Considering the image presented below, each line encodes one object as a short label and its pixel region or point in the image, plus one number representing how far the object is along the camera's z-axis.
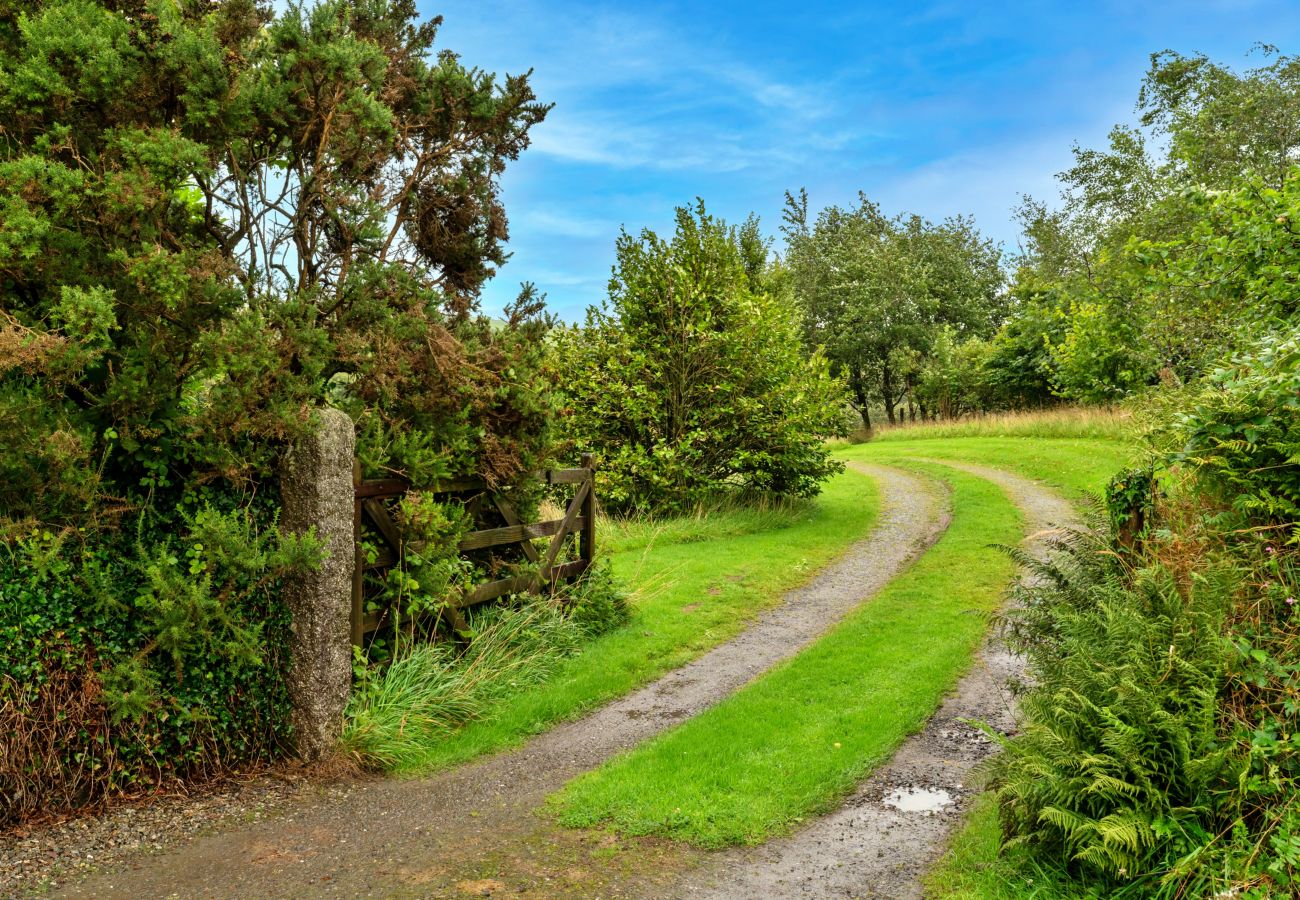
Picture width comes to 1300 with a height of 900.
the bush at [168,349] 5.66
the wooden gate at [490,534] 7.60
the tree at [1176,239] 9.39
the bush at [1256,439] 5.28
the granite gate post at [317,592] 6.80
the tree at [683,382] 17.25
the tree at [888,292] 44.41
